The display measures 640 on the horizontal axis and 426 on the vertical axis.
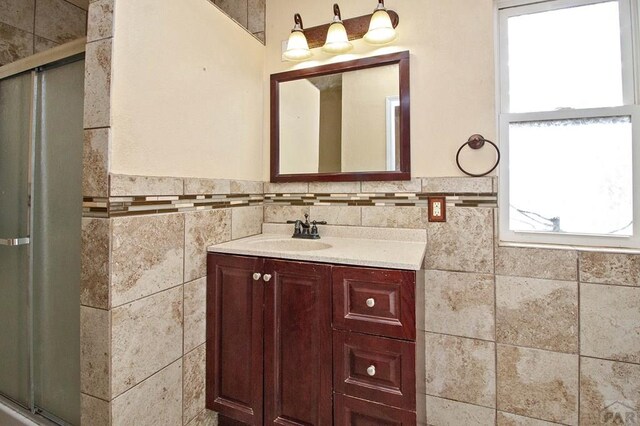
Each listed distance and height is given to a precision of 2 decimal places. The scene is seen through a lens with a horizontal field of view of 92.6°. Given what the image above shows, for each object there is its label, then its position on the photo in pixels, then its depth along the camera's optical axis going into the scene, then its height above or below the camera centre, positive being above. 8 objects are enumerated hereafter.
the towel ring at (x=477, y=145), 1.44 +0.34
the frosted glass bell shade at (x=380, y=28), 1.52 +0.95
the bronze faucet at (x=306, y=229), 1.72 -0.07
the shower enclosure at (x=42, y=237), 1.34 -0.09
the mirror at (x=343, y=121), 1.63 +0.55
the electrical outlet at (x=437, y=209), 1.52 +0.03
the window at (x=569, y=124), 1.35 +0.42
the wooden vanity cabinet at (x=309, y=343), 1.10 -0.51
